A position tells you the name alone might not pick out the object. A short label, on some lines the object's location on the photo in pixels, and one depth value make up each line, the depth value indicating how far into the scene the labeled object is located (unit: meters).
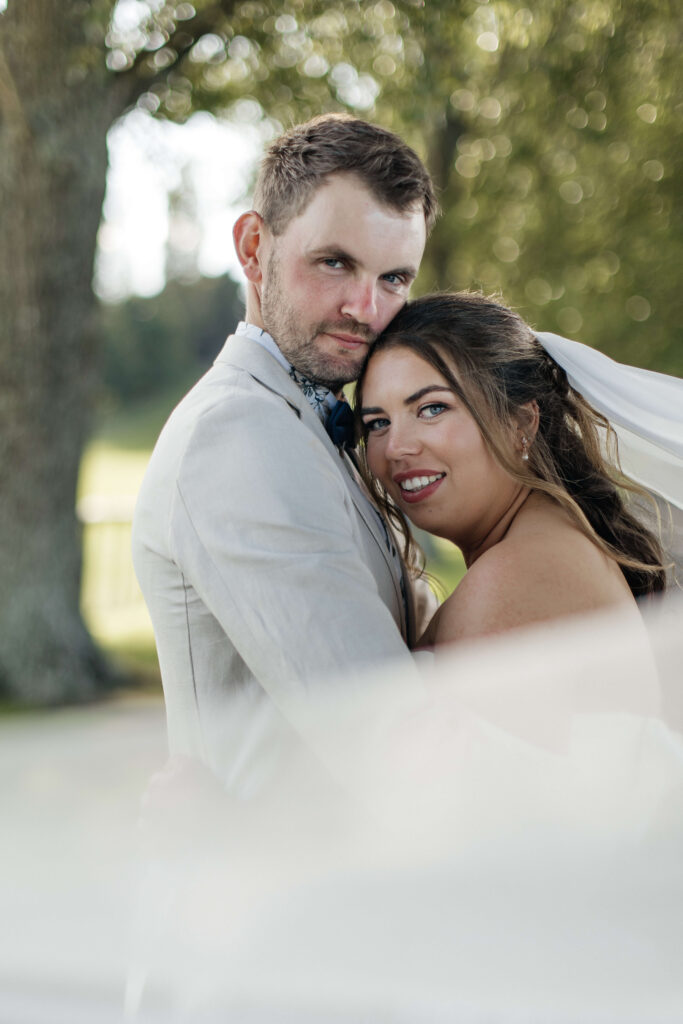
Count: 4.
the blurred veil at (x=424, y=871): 1.71
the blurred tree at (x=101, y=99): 6.74
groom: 1.93
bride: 2.36
